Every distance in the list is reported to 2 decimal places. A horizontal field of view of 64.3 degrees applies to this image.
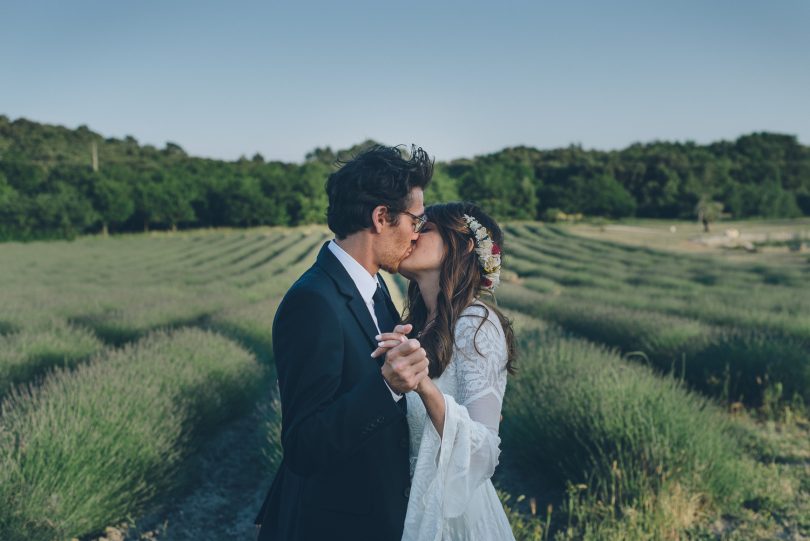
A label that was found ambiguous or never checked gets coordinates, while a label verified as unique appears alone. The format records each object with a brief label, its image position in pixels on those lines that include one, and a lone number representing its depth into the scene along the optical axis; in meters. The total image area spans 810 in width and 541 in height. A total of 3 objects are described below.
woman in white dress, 1.72
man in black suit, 1.55
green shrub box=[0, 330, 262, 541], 3.35
